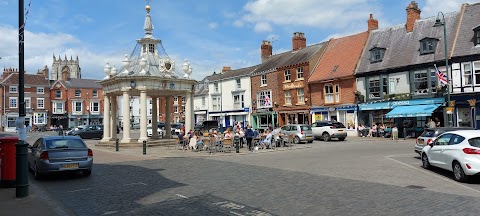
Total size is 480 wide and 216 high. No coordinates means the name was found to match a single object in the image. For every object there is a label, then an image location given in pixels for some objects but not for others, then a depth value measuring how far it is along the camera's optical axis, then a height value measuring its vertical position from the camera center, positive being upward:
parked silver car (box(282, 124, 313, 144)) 29.33 -1.11
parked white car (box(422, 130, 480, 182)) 11.10 -1.20
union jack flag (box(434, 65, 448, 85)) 28.75 +2.78
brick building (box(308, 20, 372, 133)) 38.19 +3.47
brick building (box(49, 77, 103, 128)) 76.00 +3.93
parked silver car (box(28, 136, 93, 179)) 12.84 -1.12
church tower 126.91 +18.53
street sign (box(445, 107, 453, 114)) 26.97 +0.30
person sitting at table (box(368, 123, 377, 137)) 34.88 -1.26
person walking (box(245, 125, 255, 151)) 23.62 -1.06
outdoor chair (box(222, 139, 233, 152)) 22.47 -1.40
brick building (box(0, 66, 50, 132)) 69.69 +4.63
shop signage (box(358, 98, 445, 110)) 31.60 +1.05
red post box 11.39 -1.15
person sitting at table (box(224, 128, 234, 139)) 23.58 -0.97
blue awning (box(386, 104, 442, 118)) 30.90 +0.37
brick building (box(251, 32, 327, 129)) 43.19 +3.83
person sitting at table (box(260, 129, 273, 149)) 25.11 -1.53
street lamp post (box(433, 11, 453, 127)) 28.33 +1.75
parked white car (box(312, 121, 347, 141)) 31.75 -1.09
